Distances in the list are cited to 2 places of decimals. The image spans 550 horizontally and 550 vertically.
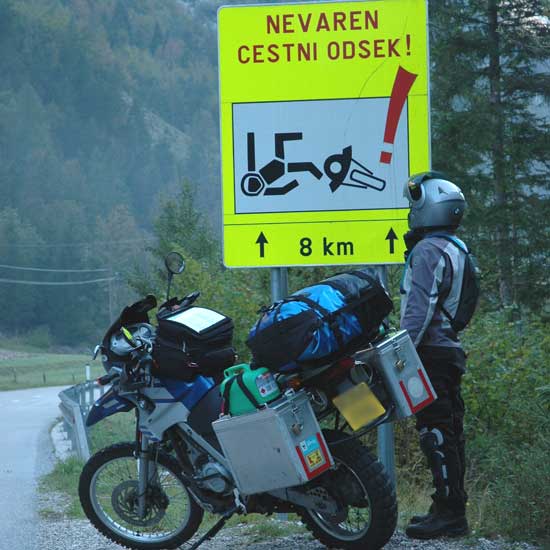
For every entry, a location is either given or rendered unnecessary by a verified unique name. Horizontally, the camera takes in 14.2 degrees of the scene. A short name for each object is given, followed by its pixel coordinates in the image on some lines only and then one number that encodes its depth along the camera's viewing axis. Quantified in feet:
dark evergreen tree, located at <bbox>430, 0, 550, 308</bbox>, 161.44
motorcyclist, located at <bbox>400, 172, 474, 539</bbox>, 38.09
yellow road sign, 45.69
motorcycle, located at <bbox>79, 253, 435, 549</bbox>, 34.38
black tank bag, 37.84
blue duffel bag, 33.44
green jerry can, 34.66
